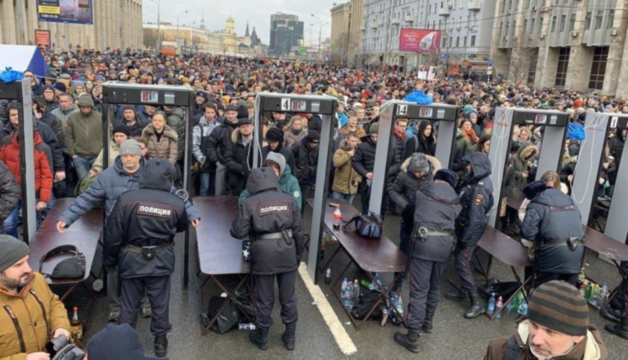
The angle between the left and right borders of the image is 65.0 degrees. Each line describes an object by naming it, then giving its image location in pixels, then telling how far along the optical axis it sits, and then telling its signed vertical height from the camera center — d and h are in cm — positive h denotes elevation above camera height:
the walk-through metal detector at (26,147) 488 -90
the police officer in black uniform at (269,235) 457 -146
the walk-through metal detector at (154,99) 543 -34
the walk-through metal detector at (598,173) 740 -118
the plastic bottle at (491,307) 587 -253
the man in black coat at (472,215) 573 -145
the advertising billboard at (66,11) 3106 +335
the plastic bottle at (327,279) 636 -252
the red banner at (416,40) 3859 +348
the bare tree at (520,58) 3817 +277
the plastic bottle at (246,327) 509 -255
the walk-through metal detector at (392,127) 646 -59
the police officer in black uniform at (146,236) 425 -145
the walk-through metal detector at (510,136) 689 -63
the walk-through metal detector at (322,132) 566 -64
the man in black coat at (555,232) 524 -146
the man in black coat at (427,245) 495 -156
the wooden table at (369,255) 529 -191
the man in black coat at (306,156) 802 -125
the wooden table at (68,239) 464 -184
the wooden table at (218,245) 502 -189
